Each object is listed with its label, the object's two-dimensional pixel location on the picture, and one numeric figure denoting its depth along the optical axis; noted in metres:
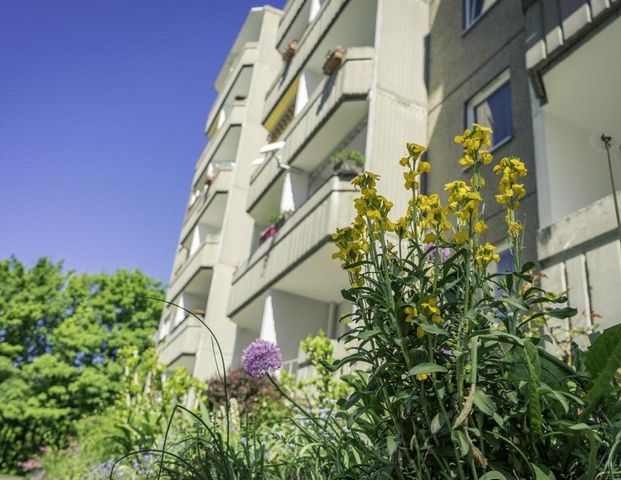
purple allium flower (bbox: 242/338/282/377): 3.06
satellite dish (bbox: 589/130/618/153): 7.34
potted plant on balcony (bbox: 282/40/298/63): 17.89
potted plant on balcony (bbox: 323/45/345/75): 12.40
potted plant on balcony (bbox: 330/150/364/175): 10.82
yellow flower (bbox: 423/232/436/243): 2.08
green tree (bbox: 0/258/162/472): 26.92
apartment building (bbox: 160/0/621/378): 6.73
